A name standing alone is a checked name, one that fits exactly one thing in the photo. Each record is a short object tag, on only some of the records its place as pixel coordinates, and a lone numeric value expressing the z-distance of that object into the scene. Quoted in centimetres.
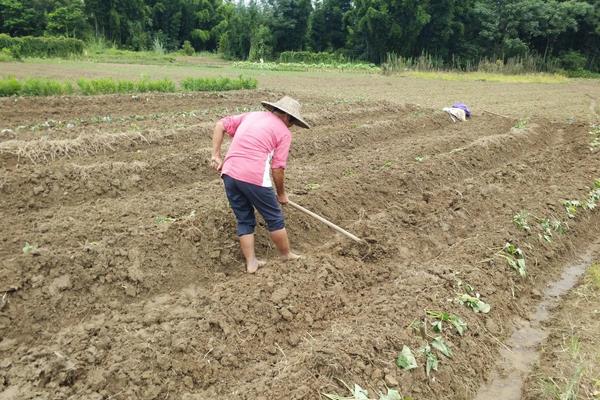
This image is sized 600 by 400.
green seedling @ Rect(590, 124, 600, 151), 1051
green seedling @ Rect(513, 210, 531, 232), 589
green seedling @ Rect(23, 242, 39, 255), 444
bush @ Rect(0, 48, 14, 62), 2612
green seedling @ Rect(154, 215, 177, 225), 532
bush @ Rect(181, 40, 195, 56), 5041
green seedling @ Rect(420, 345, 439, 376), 358
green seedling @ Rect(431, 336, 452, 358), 376
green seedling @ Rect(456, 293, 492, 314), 439
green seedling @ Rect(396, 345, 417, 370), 349
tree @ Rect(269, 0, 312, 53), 4891
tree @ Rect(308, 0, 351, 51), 4956
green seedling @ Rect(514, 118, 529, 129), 1227
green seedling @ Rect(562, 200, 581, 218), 671
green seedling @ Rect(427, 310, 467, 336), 399
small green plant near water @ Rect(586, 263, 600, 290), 511
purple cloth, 1386
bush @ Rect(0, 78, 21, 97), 1296
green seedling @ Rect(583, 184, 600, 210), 712
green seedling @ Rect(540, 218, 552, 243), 595
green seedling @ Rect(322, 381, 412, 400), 309
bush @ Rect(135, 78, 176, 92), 1527
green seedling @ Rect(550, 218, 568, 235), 620
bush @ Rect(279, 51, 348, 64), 4409
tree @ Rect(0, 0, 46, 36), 4544
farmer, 437
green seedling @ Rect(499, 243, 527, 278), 515
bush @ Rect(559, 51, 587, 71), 4149
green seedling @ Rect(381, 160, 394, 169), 799
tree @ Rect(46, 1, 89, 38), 4438
